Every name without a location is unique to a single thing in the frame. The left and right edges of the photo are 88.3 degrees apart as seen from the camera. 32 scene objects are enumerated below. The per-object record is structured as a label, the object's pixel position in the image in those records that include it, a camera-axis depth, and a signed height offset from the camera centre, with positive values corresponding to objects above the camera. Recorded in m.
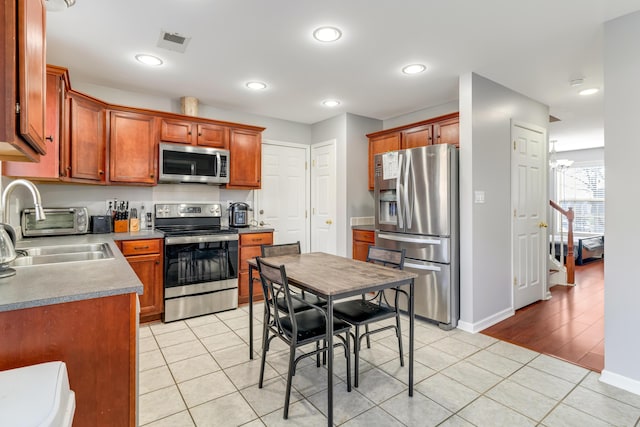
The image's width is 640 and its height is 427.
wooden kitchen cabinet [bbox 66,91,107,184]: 2.92 +0.71
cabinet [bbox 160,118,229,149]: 3.62 +0.95
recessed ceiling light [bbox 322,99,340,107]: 3.95 +1.38
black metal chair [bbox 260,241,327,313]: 2.45 -0.32
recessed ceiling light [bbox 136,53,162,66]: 2.79 +1.35
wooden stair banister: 4.85 -0.67
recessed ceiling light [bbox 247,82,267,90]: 3.41 +1.37
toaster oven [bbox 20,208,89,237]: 2.98 -0.06
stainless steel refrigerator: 3.17 -0.09
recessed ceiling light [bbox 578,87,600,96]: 3.55 +1.36
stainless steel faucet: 1.65 +0.09
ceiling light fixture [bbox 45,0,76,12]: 1.89 +1.23
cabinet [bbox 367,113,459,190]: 3.56 +0.97
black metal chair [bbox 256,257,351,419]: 1.84 -0.67
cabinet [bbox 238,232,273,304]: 3.88 -0.47
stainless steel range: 3.38 -0.53
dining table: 1.74 -0.38
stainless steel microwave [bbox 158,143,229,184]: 3.59 +0.58
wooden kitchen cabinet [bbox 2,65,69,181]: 2.54 +0.64
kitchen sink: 2.06 -0.27
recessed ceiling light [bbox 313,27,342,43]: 2.37 +1.34
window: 7.47 +0.49
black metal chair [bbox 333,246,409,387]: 2.14 -0.66
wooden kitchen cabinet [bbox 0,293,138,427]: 1.21 -0.51
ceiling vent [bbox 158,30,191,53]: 2.45 +1.34
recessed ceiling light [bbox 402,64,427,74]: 2.99 +1.35
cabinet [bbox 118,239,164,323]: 3.18 -0.54
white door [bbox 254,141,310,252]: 4.64 +0.33
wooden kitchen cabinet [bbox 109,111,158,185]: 3.35 +0.71
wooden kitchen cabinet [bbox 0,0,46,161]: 1.05 +0.48
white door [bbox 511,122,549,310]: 3.63 +0.04
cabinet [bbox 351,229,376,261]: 4.23 -0.35
